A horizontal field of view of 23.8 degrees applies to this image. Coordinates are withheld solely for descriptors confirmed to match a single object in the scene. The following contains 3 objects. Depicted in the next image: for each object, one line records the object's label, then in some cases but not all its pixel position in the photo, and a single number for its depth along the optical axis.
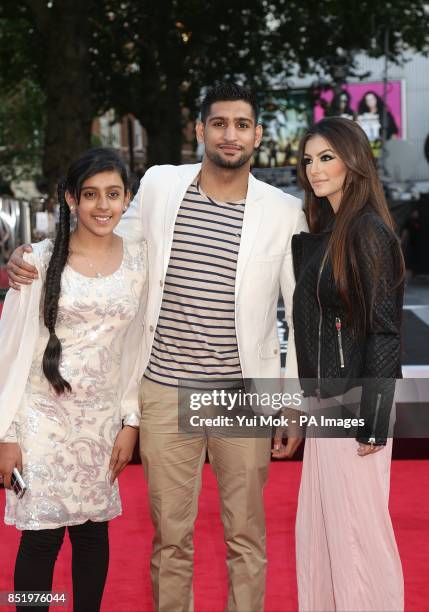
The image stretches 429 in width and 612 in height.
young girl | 3.40
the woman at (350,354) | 3.22
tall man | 3.68
